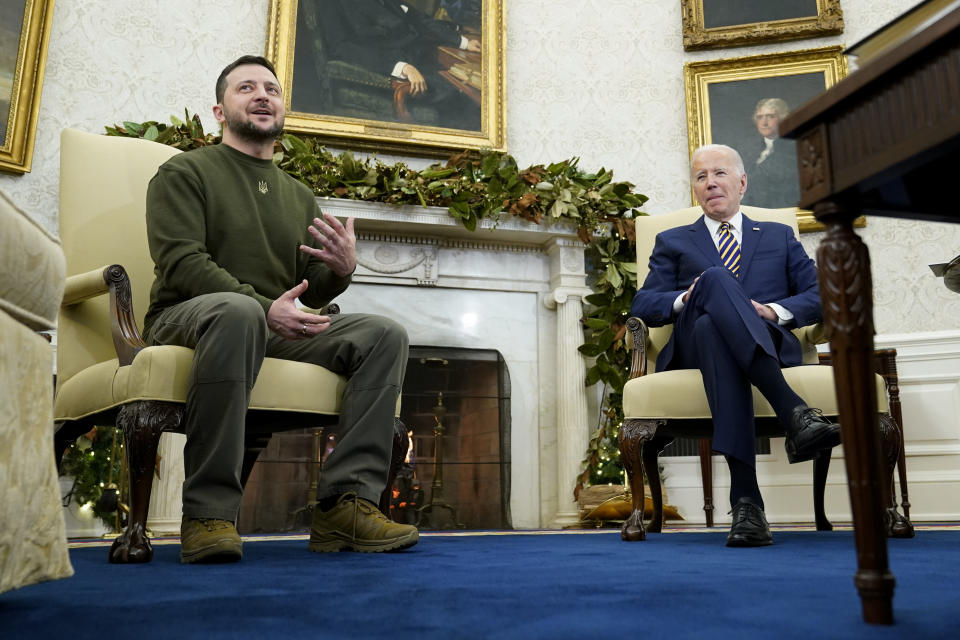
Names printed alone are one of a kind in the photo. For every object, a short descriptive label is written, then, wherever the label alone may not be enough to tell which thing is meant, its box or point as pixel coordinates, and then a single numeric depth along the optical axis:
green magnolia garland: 3.81
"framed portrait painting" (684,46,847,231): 4.62
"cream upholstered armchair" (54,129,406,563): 1.78
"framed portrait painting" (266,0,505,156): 4.34
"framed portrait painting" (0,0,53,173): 3.79
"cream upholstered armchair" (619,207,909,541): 2.24
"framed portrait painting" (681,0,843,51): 4.67
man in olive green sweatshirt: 1.74
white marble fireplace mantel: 3.98
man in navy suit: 2.04
